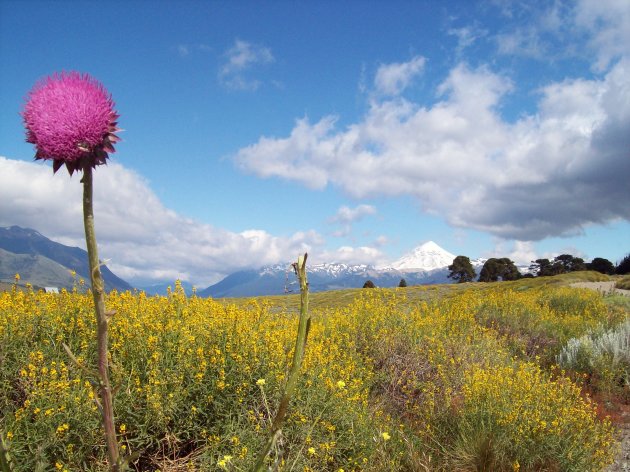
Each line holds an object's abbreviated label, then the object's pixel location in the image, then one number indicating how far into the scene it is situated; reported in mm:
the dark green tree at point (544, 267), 58219
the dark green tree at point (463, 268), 58719
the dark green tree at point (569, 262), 56703
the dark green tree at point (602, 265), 50862
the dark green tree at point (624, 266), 40750
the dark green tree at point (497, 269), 57803
